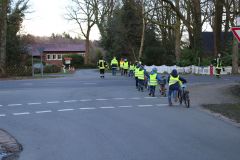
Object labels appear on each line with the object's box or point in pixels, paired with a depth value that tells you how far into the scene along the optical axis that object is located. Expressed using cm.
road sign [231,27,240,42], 1196
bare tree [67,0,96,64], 7844
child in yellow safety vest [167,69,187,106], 1791
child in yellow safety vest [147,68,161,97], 2200
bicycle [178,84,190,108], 1731
